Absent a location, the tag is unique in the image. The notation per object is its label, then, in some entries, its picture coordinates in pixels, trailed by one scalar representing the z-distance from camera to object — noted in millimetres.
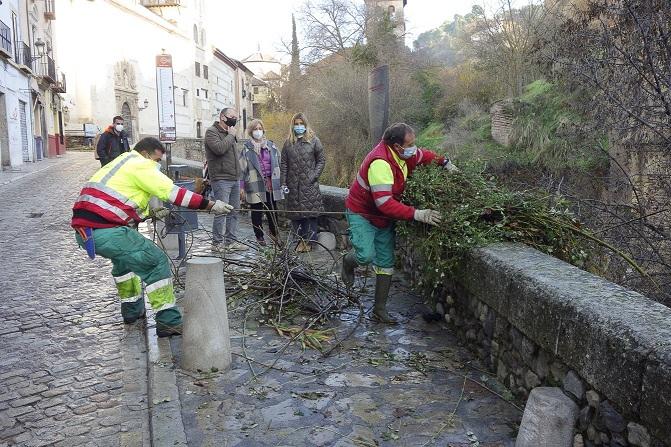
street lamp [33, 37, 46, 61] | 29136
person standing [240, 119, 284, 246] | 7672
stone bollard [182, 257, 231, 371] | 4098
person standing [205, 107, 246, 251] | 7320
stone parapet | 2330
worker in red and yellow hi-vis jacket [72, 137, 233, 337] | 4551
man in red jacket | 4711
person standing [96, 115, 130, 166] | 12328
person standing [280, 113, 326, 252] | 7445
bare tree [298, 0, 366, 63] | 34344
